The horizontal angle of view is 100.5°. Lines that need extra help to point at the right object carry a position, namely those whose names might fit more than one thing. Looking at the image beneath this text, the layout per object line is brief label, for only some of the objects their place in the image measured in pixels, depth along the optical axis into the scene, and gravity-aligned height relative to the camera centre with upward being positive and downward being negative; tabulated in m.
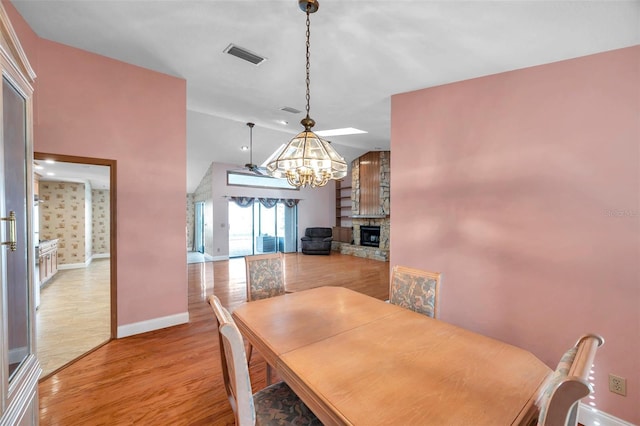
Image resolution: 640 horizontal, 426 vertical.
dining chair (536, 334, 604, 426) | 0.69 -0.50
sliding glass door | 9.14 -0.69
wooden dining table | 0.95 -0.72
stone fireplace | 8.57 +0.20
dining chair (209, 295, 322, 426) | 1.09 -0.89
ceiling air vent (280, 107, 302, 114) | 4.23 +1.60
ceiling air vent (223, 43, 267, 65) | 2.55 +1.54
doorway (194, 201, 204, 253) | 9.82 -0.71
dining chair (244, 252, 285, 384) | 2.57 -0.67
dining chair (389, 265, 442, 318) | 2.09 -0.67
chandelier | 1.86 +0.36
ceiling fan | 6.47 +1.49
